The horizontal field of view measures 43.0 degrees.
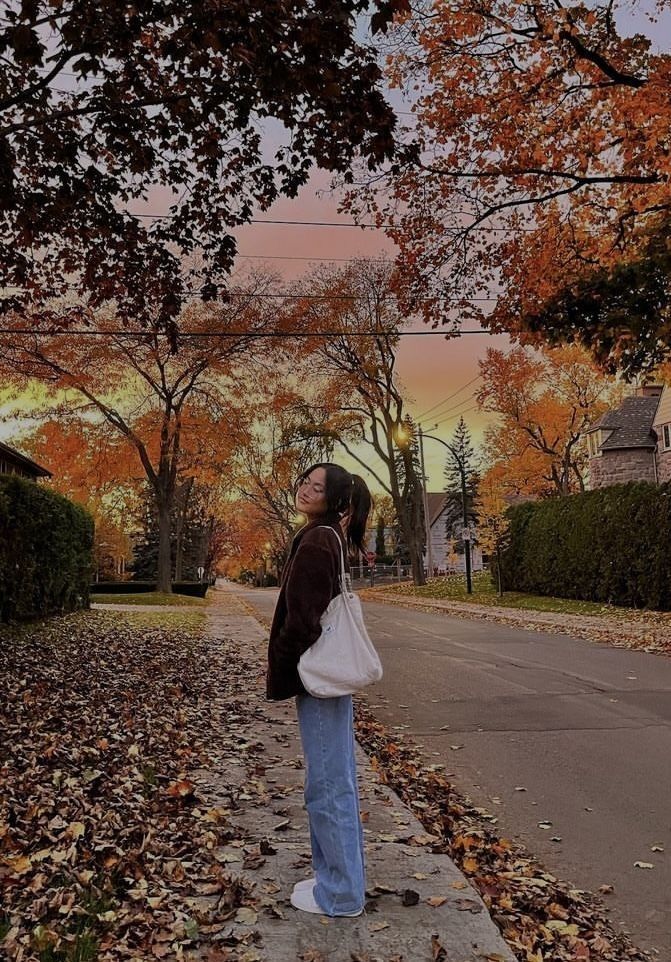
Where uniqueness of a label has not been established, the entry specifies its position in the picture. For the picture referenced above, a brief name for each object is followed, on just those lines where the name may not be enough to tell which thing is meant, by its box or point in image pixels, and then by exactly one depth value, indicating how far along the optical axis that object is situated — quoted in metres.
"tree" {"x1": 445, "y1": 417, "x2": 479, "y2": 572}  74.74
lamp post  31.38
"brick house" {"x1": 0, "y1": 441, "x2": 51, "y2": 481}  29.55
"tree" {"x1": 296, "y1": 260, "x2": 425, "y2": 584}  34.88
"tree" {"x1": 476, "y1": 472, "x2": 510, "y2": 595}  30.30
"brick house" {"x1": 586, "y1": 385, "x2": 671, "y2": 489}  41.50
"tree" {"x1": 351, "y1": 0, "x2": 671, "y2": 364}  12.82
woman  3.48
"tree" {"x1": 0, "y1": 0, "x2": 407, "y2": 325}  6.26
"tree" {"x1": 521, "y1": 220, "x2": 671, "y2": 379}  12.86
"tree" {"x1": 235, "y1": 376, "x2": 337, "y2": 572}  31.49
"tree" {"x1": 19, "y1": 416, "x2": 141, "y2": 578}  29.88
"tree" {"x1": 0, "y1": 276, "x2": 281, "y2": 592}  26.94
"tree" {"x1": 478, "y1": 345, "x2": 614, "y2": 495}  40.12
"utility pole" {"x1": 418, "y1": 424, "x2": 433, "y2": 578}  48.61
